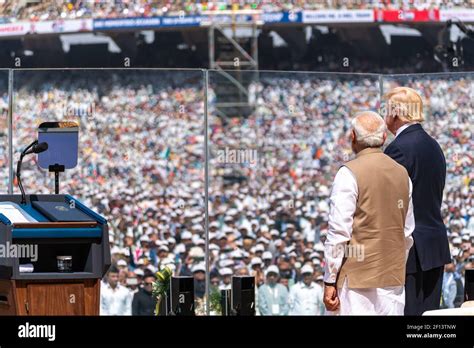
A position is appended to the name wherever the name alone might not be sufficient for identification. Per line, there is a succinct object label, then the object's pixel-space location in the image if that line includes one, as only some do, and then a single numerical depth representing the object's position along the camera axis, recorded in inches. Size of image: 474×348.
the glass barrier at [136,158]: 461.4
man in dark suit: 292.2
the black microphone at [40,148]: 321.1
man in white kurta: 267.6
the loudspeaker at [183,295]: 366.0
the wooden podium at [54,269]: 284.6
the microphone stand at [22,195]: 312.1
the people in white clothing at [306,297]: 459.7
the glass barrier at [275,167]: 468.1
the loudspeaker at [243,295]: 377.5
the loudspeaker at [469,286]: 348.9
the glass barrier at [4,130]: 452.2
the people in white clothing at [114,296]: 449.5
